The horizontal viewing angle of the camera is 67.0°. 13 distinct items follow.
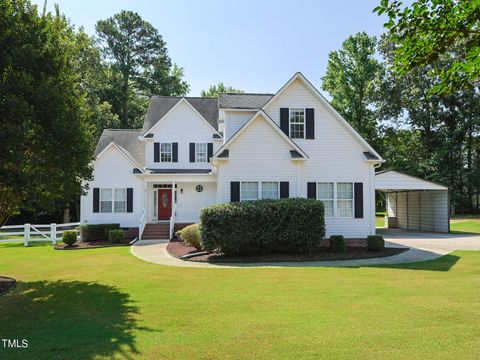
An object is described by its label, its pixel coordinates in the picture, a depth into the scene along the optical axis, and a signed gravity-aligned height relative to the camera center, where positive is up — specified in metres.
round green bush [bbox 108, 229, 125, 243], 19.94 -1.85
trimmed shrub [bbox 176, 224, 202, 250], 15.69 -1.53
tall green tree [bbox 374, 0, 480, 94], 4.50 +2.14
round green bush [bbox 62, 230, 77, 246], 19.36 -1.89
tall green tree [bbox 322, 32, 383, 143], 43.88 +14.79
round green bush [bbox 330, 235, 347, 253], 15.51 -1.89
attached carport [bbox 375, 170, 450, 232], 23.47 -0.29
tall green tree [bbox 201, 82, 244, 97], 57.91 +17.88
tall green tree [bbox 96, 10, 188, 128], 46.06 +18.92
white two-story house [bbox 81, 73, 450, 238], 16.66 +2.01
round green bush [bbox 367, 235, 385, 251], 15.45 -1.84
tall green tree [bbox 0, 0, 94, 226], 9.23 +2.42
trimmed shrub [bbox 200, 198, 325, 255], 14.17 -1.01
